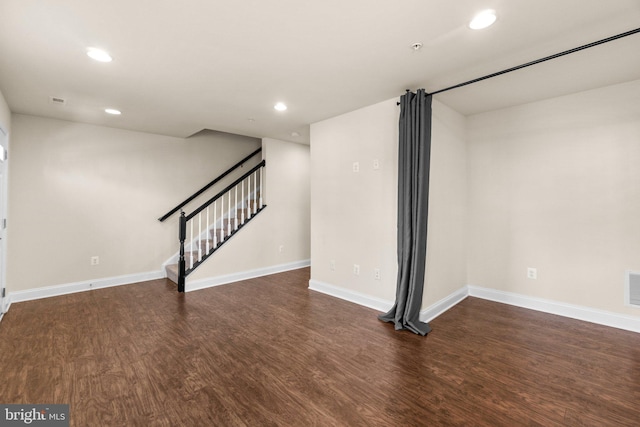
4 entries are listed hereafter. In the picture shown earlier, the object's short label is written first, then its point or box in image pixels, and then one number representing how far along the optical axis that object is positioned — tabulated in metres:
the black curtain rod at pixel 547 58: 2.04
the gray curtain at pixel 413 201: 3.06
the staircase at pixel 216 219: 4.56
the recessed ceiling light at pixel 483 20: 1.91
